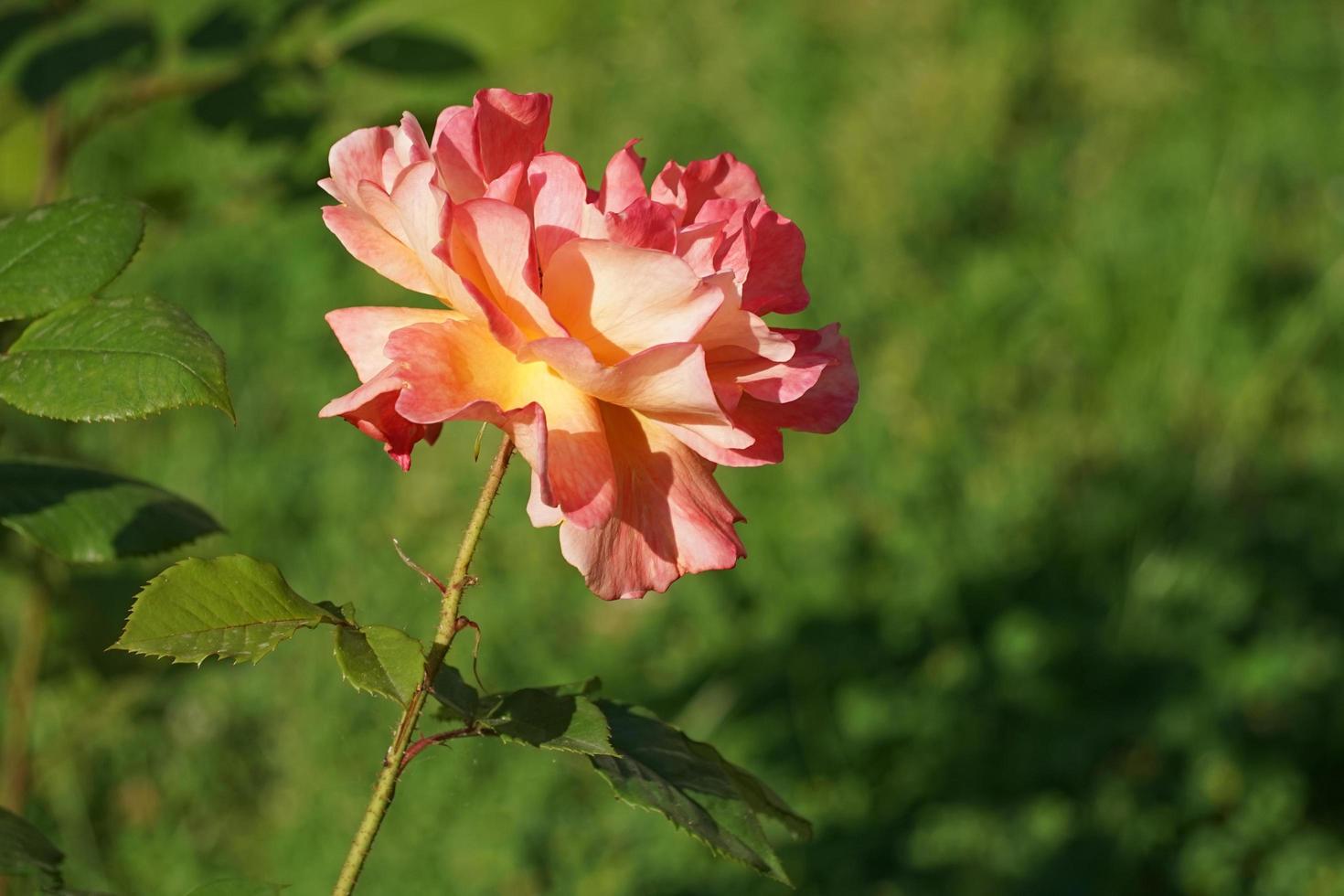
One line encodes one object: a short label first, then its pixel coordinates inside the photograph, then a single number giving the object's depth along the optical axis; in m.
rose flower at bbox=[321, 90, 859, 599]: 1.21
